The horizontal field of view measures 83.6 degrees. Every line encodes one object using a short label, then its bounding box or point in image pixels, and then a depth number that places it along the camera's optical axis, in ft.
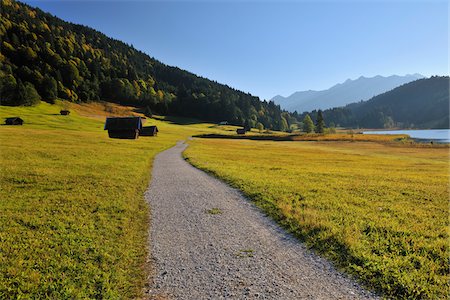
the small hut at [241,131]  424.91
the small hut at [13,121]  240.57
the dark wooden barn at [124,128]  238.48
